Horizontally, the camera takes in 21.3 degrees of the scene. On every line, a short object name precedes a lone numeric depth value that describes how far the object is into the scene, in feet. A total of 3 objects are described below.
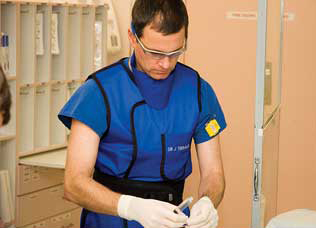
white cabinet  13.53
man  7.90
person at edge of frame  6.27
